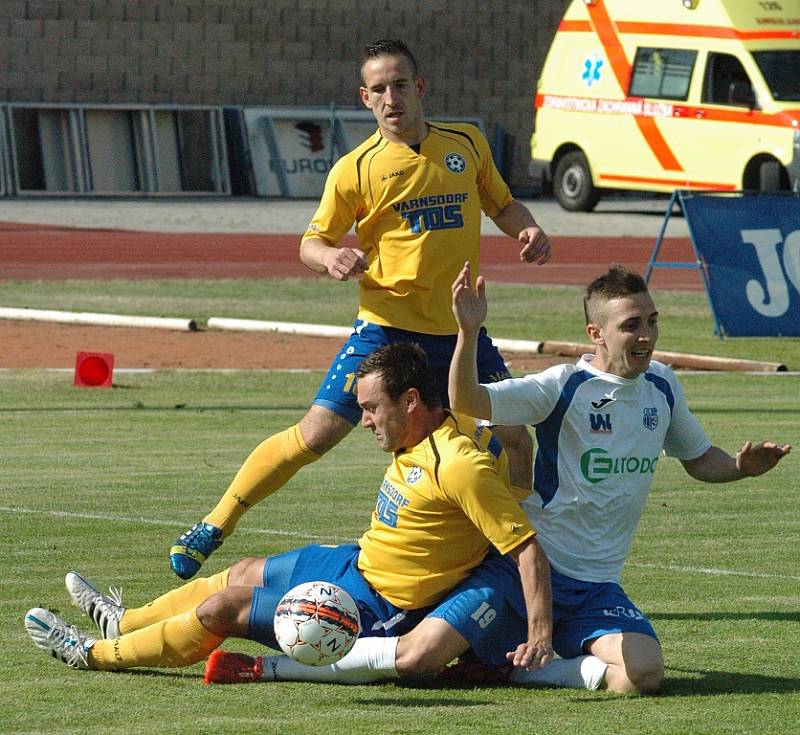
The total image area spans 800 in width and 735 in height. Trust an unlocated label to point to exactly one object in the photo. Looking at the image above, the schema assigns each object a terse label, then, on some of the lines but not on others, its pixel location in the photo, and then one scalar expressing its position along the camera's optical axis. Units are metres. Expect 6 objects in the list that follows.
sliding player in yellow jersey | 12.42
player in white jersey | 12.70
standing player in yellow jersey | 15.63
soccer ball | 12.11
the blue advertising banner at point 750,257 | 37.72
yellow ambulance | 63.41
